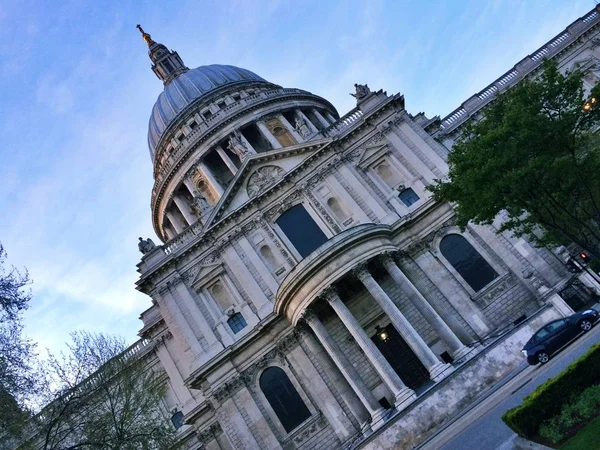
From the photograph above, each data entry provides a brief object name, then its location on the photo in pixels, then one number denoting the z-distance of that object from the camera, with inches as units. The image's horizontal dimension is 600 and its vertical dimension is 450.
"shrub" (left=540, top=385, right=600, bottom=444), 371.9
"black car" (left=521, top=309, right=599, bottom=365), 683.4
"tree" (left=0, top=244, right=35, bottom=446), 535.5
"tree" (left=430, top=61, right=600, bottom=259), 650.8
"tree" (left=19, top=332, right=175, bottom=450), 701.6
